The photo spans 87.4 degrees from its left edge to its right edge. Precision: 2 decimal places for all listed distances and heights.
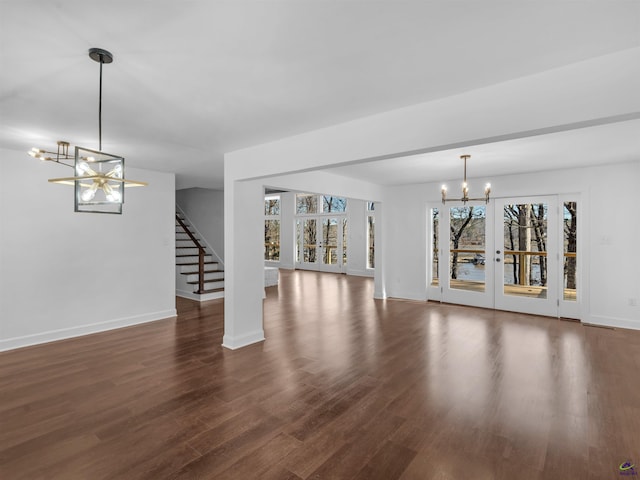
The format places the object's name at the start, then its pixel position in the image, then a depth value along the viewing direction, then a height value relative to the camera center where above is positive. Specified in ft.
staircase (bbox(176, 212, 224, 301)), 24.23 -2.16
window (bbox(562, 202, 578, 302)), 18.29 -0.37
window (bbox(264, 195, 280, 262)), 45.93 +2.21
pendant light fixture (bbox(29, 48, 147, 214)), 6.63 +1.37
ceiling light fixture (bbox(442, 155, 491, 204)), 14.96 +2.76
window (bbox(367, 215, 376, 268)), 36.95 +0.29
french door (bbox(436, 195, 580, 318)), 18.56 -0.71
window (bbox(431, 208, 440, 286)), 23.25 -0.24
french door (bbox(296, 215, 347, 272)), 39.50 +0.10
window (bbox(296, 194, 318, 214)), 42.34 +5.18
